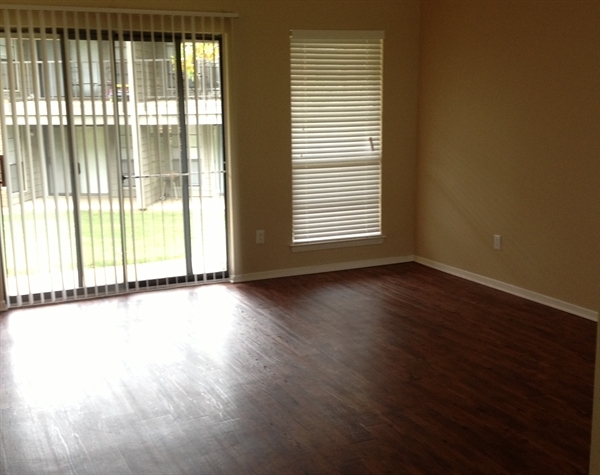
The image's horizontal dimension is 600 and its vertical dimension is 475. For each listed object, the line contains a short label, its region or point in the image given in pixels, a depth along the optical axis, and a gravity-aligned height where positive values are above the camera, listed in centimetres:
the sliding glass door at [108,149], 525 -14
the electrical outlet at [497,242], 581 -96
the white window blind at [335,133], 623 -5
